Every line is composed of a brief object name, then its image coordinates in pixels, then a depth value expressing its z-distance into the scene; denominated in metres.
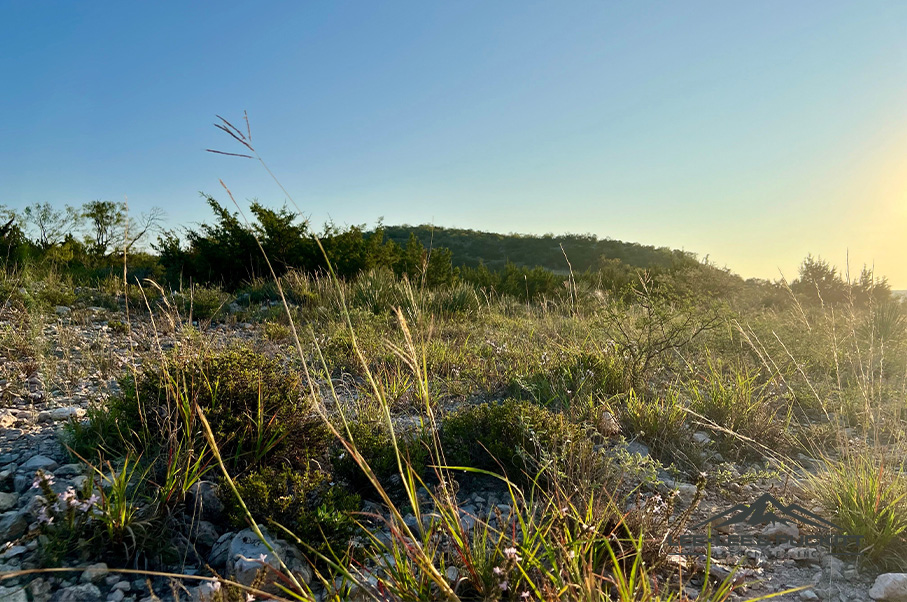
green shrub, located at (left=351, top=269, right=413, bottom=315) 7.85
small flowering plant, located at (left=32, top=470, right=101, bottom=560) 1.78
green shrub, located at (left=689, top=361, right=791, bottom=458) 3.30
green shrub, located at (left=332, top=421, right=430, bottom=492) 2.46
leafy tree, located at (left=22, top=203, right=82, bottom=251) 22.67
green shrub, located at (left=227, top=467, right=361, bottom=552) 1.93
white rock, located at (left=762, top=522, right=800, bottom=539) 2.30
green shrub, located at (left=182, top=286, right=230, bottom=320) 6.95
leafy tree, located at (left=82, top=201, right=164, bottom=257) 24.19
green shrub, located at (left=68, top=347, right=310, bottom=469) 2.45
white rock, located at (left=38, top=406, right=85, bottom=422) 2.95
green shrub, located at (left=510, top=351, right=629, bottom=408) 3.73
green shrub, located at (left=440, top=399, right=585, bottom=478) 2.53
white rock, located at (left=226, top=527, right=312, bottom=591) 1.72
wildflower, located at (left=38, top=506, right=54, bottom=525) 1.78
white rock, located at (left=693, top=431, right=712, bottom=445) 3.27
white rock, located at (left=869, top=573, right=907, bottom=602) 1.82
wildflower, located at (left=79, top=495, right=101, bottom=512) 1.77
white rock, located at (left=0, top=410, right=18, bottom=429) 2.83
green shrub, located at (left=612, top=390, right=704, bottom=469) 3.06
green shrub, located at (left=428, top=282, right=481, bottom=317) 8.02
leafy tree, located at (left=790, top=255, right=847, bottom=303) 12.64
